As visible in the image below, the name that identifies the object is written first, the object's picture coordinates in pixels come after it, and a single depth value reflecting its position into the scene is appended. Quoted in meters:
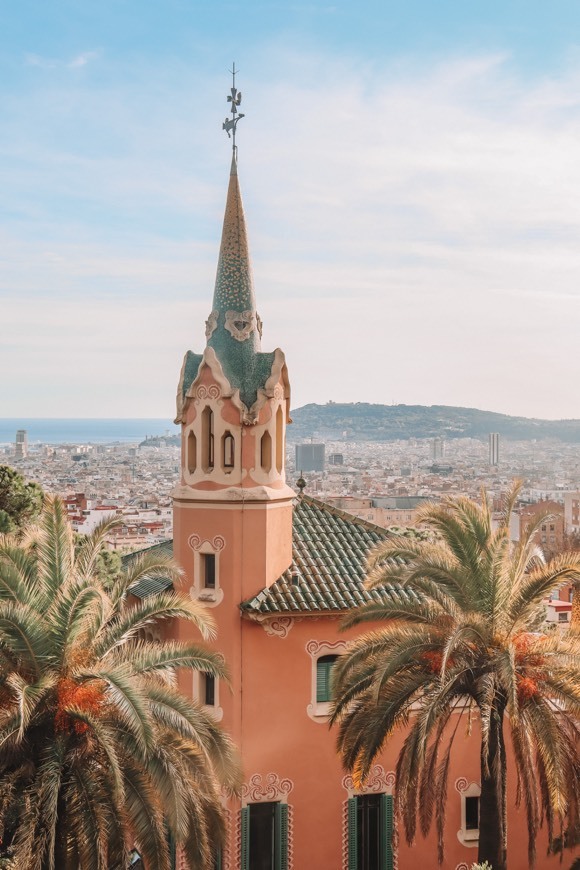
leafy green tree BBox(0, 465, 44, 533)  21.72
